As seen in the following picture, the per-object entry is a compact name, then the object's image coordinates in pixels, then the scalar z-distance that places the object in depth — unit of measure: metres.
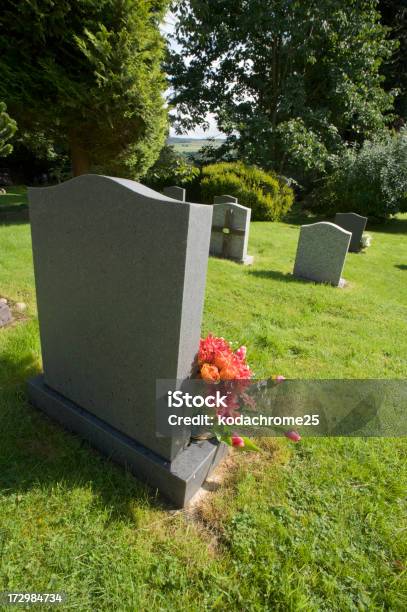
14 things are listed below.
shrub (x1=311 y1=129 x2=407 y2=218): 12.45
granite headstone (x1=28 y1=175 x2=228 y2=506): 1.51
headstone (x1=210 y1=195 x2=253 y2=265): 6.61
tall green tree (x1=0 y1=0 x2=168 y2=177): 6.78
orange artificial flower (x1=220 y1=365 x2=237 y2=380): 1.81
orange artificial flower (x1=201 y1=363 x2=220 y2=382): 1.75
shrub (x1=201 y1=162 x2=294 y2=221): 12.09
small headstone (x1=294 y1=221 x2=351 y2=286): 5.44
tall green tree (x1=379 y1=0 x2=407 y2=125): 16.81
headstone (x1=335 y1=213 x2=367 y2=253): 8.22
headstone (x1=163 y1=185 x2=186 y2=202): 8.95
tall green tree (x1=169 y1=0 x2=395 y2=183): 14.05
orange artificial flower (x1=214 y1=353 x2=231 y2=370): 1.82
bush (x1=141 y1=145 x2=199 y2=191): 12.23
